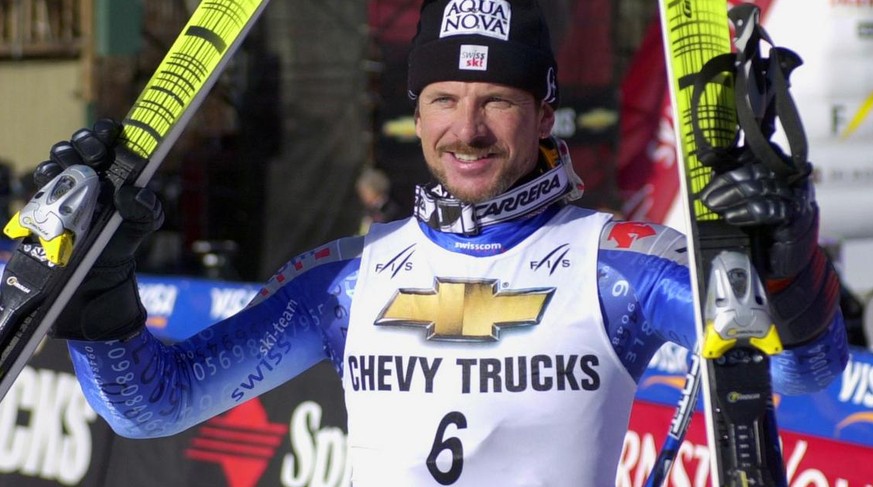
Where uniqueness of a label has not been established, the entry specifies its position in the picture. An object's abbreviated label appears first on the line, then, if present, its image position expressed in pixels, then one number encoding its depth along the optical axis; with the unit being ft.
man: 18.75
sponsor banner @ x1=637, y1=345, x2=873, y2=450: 30.48
